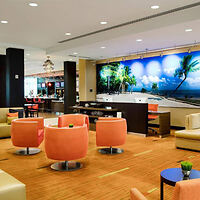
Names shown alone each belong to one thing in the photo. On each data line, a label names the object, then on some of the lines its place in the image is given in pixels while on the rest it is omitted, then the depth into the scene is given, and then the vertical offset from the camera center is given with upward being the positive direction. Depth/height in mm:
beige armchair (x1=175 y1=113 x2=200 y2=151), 5809 -1101
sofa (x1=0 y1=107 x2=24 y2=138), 7371 -1056
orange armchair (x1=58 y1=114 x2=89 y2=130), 6441 -783
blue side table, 2786 -1050
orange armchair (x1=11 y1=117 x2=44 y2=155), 5422 -985
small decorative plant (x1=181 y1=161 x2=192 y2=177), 2762 -899
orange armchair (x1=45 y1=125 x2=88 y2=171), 4309 -963
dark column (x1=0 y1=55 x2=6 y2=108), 11391 +548
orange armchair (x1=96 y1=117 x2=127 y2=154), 5527 -984
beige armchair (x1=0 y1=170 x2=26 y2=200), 2411 -1021
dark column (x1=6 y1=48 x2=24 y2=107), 9602 +544
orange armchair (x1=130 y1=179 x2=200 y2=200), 1639 -690
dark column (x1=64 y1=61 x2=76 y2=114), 12633 +342
